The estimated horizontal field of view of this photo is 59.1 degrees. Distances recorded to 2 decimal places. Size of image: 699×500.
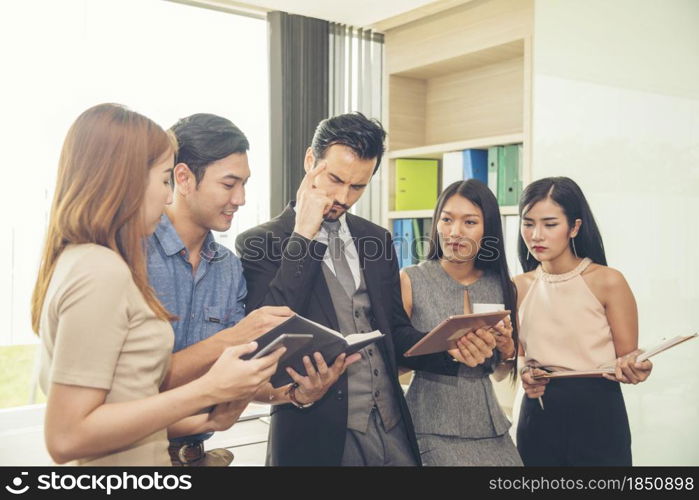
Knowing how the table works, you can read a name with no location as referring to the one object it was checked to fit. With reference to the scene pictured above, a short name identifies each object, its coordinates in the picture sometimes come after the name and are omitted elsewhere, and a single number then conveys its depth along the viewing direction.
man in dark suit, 1.62
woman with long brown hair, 1.00
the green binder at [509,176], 3.05
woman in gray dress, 1.78
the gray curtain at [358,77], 3.81
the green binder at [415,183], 3.69
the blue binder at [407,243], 3.64
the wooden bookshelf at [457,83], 3.05
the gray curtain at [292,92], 3.59
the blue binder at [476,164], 3.24
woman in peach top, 1.85
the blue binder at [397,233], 3.69
